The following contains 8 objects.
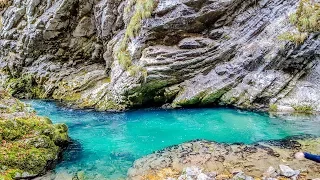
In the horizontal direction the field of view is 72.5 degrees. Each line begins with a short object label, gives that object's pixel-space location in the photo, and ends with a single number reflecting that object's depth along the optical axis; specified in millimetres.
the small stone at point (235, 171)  6845
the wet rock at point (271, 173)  6560
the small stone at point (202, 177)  6594
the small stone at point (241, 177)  6439
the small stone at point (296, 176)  6354
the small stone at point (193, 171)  6880
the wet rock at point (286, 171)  6480
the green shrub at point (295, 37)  13336
